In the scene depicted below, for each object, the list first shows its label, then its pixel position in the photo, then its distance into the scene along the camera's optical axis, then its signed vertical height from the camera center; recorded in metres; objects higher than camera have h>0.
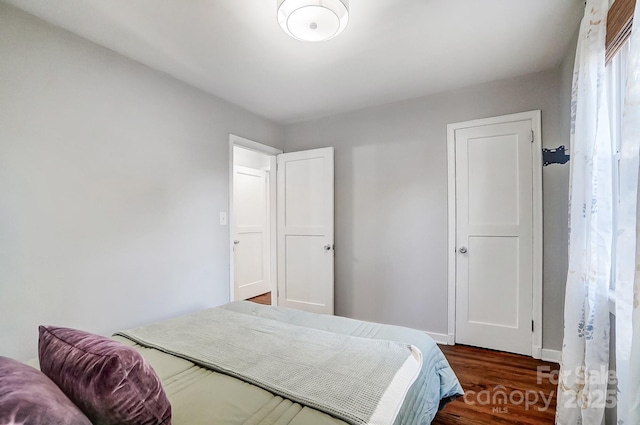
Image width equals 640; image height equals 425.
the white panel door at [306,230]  3.33 -0.24
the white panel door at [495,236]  2.53 -0.25
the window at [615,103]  1.42 +0.54
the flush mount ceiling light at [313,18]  1.46 +1.05
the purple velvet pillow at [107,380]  0.73 -0.46
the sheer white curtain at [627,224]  0.96 -0.05
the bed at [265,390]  0.95 -0.70
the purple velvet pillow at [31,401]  0.56 -0.41
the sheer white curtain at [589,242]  1.35 -0.17
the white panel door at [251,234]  4.58 -0.39
